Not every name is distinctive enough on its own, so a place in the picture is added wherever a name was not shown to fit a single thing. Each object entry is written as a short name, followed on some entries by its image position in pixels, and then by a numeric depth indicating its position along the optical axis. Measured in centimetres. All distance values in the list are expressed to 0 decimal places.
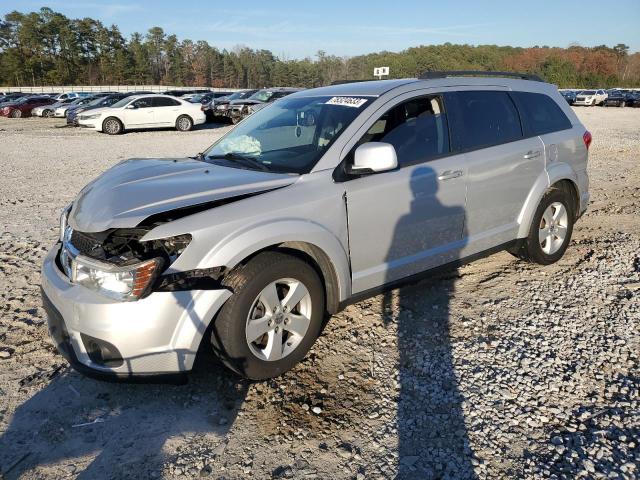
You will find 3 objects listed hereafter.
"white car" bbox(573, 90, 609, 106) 4753
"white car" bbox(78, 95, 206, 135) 2103
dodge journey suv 276
